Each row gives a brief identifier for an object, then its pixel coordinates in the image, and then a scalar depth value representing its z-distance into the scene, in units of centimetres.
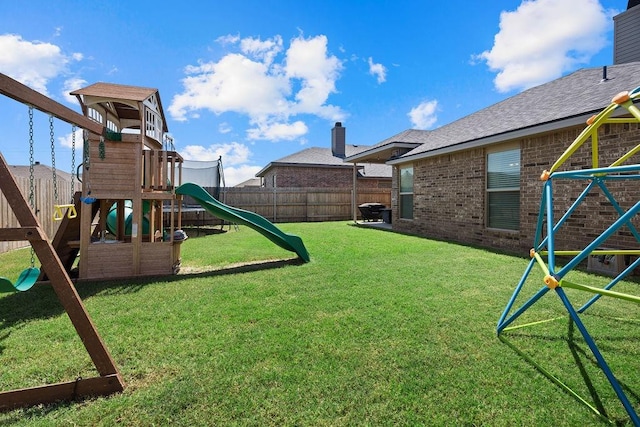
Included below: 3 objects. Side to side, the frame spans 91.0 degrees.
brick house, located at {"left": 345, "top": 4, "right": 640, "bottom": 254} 584
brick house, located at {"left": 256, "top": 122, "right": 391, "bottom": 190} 2169
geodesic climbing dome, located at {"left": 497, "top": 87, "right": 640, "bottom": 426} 170
